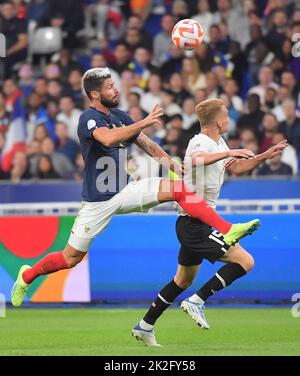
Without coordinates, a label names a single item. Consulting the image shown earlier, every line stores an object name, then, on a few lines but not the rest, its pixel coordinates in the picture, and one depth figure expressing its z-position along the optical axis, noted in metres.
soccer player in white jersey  19.81
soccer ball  25.59
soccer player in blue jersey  19.89
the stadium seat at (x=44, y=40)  40.16
